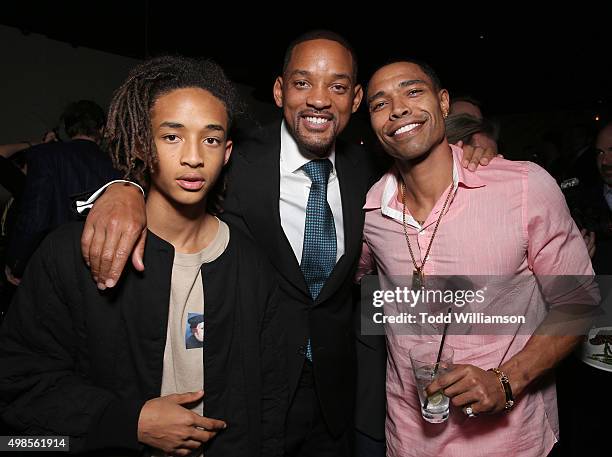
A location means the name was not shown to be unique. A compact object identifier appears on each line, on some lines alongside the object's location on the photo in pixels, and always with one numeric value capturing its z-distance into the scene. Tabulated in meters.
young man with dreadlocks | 1.21
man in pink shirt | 1.44
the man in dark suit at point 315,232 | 1.74
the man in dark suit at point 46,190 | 2.89
